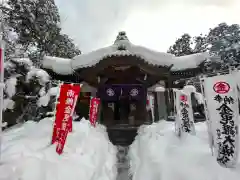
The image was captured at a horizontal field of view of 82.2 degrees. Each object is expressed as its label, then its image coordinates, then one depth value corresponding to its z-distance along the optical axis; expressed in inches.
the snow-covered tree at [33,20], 355.0
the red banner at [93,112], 248.9
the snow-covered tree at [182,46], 679.5
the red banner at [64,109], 133.8
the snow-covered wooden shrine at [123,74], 292.0
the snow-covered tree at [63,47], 447.8
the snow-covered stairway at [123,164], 145.7
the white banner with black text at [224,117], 108.5
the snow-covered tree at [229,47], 386.7
